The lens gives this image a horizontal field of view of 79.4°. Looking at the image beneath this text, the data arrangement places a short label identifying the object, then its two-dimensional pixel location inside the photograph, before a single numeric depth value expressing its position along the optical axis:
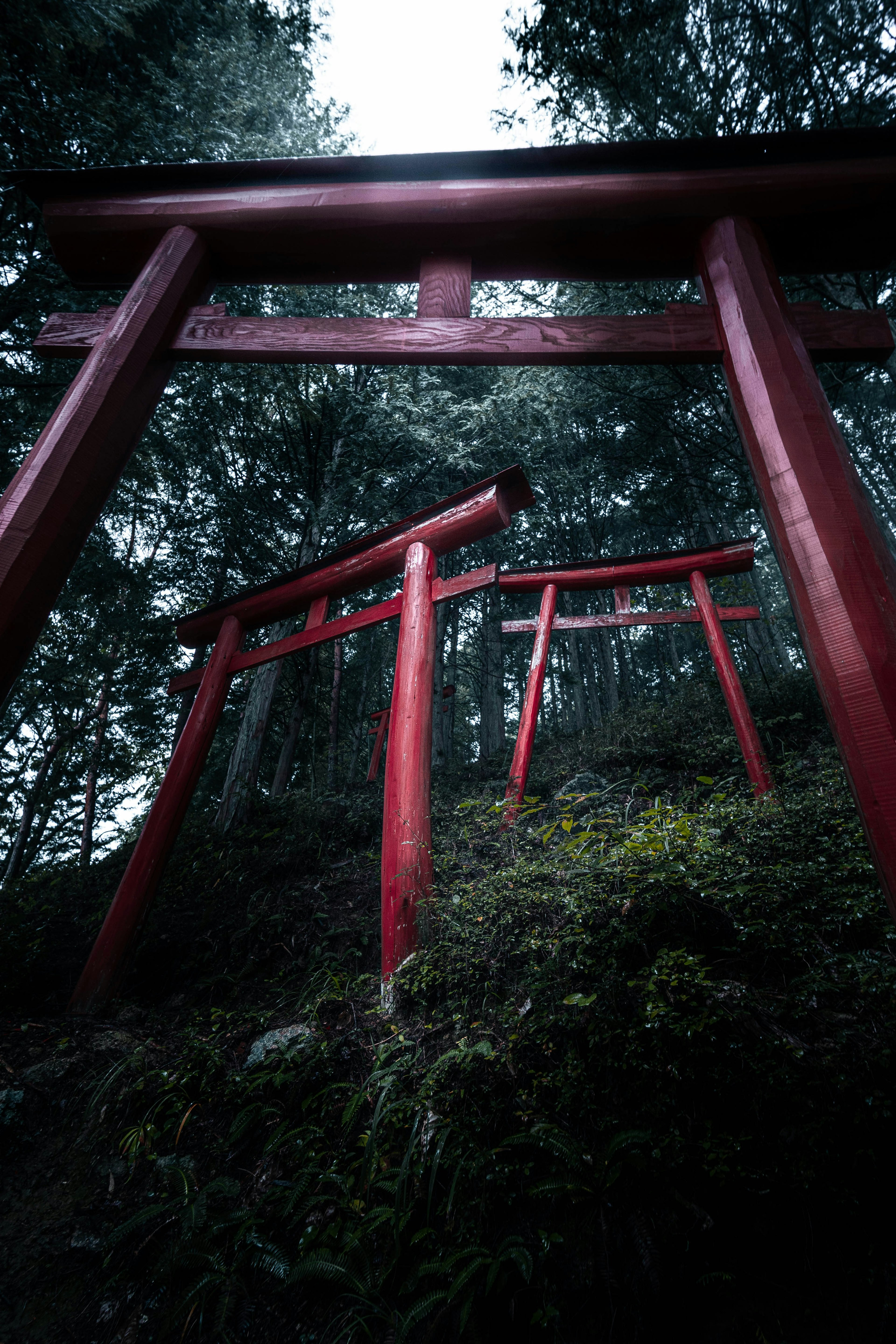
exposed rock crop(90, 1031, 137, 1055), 3.33
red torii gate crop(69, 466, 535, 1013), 3.67
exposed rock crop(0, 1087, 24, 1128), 2.72
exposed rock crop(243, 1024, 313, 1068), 2.87
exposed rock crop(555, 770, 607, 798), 7.33
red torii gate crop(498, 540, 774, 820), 6.88
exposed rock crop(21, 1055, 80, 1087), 2.99
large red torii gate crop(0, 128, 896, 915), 2.34
